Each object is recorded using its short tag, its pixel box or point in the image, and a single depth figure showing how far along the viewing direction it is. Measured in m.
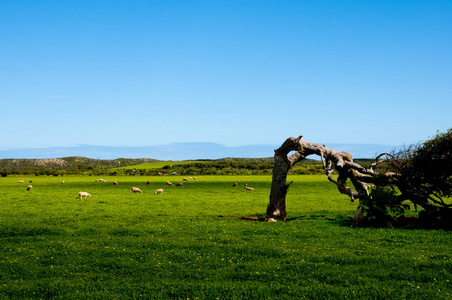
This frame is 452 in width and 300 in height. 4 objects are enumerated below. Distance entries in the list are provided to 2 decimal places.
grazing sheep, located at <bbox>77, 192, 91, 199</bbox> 49.33
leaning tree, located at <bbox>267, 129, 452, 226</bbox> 23.84
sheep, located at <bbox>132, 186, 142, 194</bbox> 60.18
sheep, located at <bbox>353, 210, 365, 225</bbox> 24.80
